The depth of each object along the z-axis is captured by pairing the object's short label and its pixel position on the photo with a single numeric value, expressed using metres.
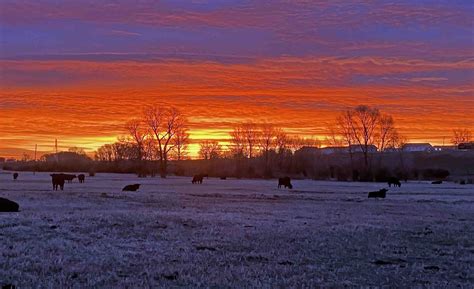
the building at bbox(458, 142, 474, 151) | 193.38
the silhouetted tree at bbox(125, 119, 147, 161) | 134.88
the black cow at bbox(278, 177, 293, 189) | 69.36
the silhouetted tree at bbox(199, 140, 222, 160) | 186.25
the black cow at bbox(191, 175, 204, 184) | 84.78
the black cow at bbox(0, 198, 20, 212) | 25.36
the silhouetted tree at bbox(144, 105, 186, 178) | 129.38
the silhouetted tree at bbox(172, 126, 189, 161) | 136.62
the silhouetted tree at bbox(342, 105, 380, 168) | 136.75
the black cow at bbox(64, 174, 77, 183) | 68.15
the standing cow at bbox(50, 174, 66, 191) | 53.01
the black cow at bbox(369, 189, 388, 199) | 48.65
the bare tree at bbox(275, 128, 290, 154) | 162.75
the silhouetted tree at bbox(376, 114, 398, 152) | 140.38
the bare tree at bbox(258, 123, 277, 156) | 163.68
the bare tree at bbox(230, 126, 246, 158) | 166.88
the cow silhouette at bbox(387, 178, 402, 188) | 80.00
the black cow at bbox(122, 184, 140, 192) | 52.93
